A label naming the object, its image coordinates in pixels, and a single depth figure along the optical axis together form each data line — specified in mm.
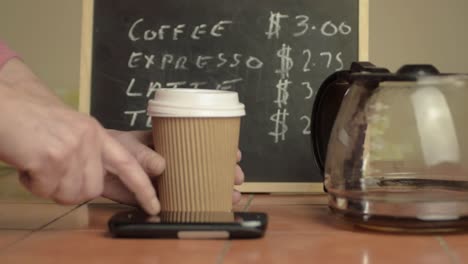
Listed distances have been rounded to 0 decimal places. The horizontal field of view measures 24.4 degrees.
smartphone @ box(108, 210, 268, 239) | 923
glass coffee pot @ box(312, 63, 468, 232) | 951
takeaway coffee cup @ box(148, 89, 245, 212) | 995
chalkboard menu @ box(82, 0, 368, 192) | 1255
